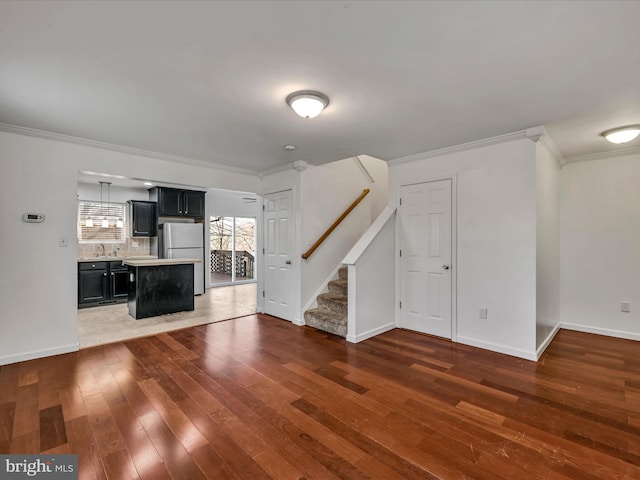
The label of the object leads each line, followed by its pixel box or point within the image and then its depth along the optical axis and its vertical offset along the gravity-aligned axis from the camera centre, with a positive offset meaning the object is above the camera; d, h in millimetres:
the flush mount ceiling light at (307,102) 2418 +1129
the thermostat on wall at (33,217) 3262 +282
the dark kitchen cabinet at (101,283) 5703 -762
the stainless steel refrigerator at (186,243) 6645 +6
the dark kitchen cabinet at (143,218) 6562 +545
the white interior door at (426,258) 3908 -199
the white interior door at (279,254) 4766 -180
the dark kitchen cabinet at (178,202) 6559 +921
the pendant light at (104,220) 6477 +494
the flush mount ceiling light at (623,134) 3129 +1133
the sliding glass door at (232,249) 8805 -181
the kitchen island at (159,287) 4895 -725
